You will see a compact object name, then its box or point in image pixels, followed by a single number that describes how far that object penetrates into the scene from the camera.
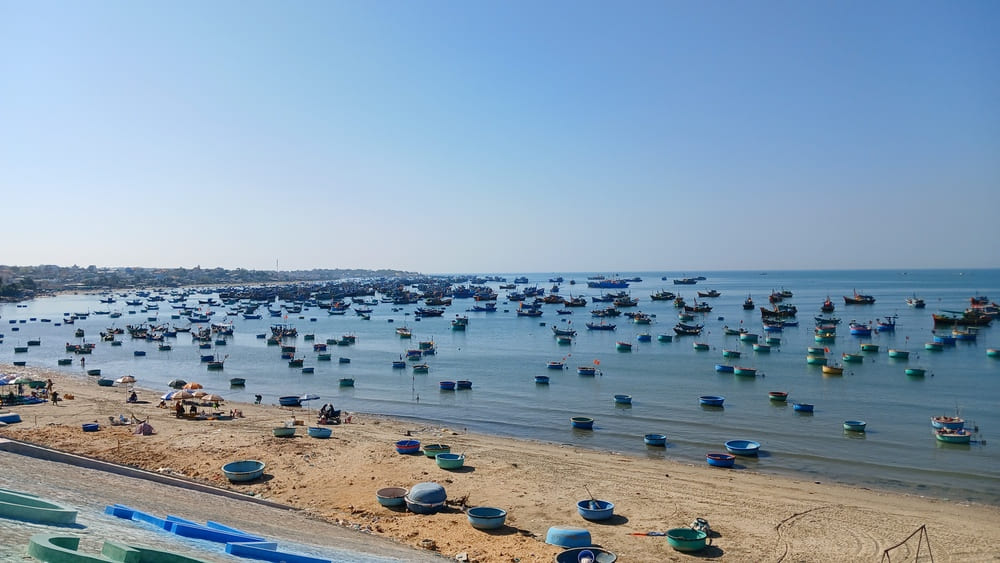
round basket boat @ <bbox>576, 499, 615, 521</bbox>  20.88
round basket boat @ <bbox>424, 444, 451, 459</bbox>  28.83
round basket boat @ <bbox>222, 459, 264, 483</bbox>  23.61
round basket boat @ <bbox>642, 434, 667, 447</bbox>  32.97
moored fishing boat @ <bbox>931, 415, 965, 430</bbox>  34.50
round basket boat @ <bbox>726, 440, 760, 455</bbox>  31.06
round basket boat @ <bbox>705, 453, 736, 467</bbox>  29.31
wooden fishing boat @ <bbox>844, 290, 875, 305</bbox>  128.38
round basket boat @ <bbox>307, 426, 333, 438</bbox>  31.92
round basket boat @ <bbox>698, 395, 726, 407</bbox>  42.91
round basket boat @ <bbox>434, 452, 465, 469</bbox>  26.71
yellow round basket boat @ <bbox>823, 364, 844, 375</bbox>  54.81
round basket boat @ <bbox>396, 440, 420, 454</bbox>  29.13
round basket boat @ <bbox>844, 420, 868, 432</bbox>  35.72
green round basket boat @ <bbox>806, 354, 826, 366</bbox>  60.50
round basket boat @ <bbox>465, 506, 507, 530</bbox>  19.14
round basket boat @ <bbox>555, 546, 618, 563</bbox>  15.87
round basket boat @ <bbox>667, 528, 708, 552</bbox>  18.45
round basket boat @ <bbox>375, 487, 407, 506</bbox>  21.14
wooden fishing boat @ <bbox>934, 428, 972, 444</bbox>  33.09
